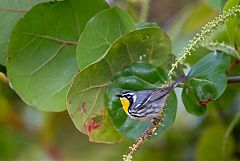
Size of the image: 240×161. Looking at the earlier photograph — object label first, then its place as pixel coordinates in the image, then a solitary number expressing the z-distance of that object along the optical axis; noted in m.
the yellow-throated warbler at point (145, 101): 6.06
